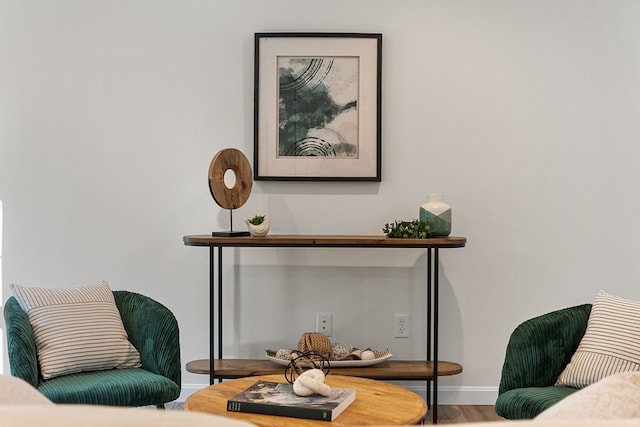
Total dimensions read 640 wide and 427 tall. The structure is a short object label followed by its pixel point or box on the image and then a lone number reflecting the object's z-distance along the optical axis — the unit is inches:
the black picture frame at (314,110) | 144.7
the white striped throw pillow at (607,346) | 99.2
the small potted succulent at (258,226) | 132.3
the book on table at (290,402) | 79.7
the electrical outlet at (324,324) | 144.9
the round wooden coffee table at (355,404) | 79.4
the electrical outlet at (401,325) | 144.6
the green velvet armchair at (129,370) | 100.8
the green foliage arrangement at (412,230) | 130.4
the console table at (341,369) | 127.6
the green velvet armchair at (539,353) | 102.7
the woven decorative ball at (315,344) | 131.4
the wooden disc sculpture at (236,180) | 132.0
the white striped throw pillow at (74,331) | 108.0
